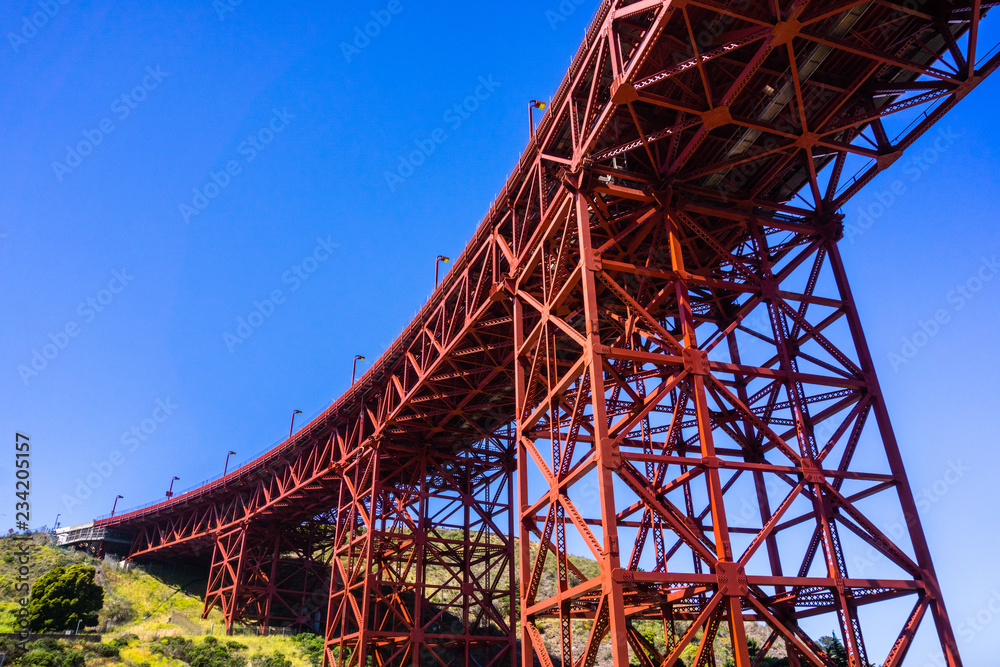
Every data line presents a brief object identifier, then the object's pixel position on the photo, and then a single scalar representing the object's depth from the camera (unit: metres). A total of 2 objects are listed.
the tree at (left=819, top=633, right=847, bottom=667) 25.88
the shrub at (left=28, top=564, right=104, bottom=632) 37.47
